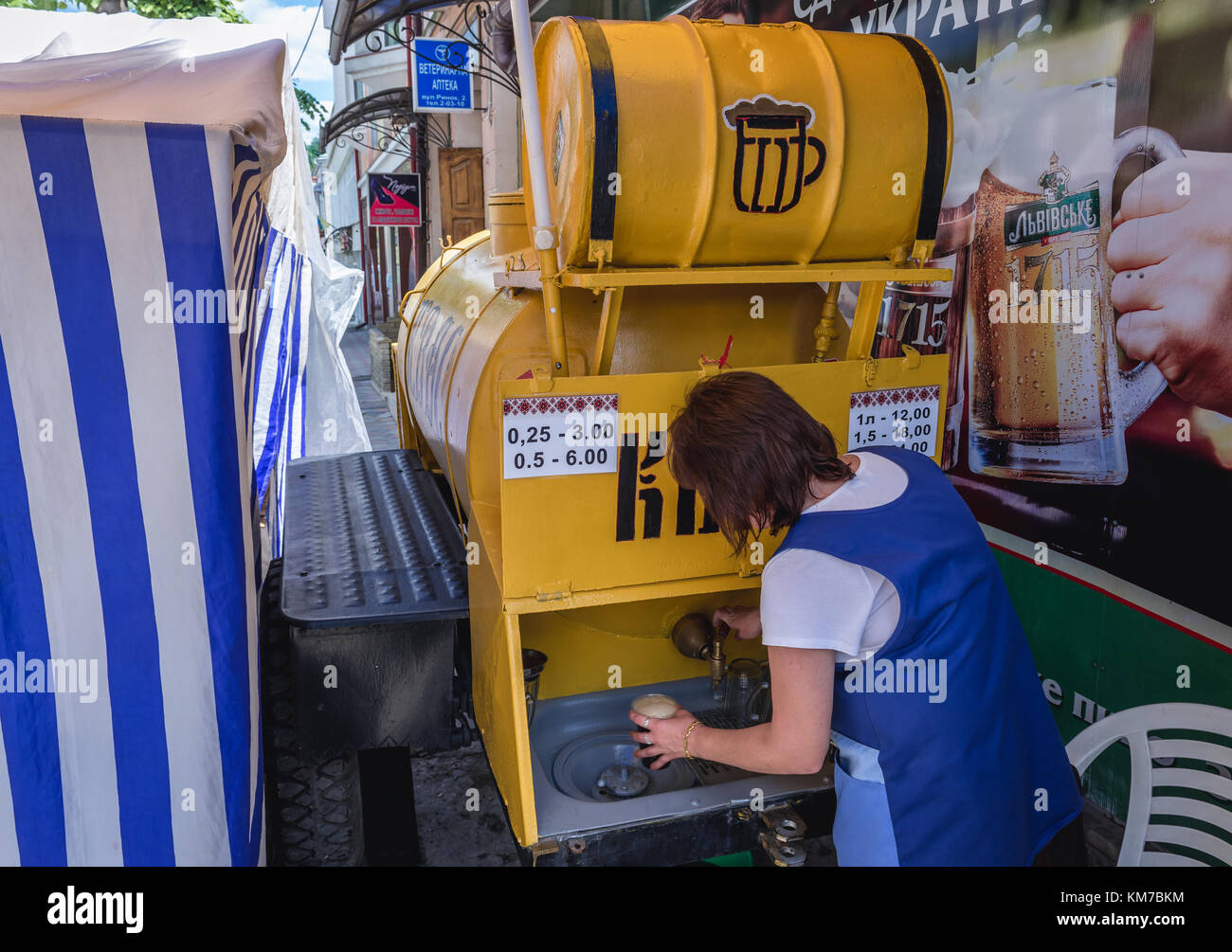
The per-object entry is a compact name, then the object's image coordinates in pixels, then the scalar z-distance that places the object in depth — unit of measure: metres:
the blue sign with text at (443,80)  10.67
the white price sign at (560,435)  2.20
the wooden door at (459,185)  13.16
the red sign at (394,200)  15.23
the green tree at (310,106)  18.69
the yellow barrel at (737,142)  2.11
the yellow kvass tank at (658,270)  2.14
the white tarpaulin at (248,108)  2.00
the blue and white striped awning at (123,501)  2.06
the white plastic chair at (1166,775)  2.26
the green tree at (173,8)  10.35
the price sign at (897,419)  2.55
